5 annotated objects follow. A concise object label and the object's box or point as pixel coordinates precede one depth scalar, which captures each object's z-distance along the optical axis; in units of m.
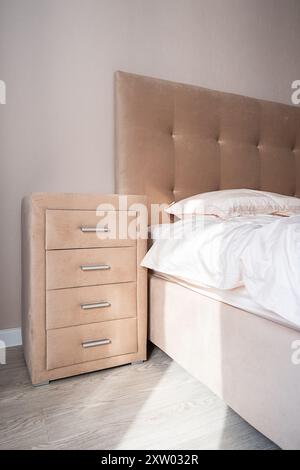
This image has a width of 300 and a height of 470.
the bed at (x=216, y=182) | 0.75
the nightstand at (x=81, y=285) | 1.11
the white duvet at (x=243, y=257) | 0.67
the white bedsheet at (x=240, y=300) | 0.75
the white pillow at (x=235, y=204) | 1.38
